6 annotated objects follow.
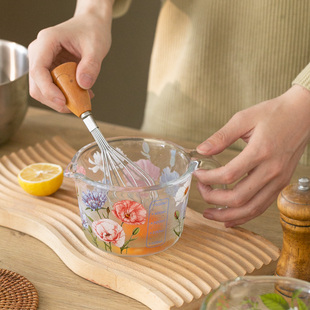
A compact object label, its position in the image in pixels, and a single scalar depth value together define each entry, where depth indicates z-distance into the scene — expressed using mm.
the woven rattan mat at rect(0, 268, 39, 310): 839
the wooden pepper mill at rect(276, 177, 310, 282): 796
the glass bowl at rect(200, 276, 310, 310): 743
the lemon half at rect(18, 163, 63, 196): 1001
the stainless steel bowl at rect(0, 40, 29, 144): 1112
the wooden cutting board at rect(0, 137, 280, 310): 853
